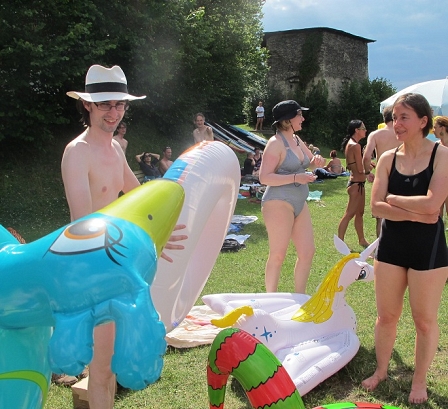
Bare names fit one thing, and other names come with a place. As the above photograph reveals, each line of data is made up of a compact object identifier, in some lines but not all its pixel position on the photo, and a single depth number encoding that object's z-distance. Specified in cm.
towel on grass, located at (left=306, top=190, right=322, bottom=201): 1085
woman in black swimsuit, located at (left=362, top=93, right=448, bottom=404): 271
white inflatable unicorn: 299
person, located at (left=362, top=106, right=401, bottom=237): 541
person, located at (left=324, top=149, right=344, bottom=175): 1508
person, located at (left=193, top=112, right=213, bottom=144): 845
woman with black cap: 378
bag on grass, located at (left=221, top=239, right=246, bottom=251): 664
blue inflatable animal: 119
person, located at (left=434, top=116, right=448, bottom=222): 530
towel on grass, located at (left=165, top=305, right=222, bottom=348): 368
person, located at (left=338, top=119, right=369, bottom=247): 627
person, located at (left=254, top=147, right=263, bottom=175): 1338
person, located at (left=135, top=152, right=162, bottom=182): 1068
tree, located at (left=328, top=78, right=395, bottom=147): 2595
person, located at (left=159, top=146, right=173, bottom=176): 1092
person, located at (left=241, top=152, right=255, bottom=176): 1322
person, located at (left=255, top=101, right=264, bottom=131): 2389
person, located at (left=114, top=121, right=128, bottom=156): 814
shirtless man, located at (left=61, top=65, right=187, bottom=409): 219
